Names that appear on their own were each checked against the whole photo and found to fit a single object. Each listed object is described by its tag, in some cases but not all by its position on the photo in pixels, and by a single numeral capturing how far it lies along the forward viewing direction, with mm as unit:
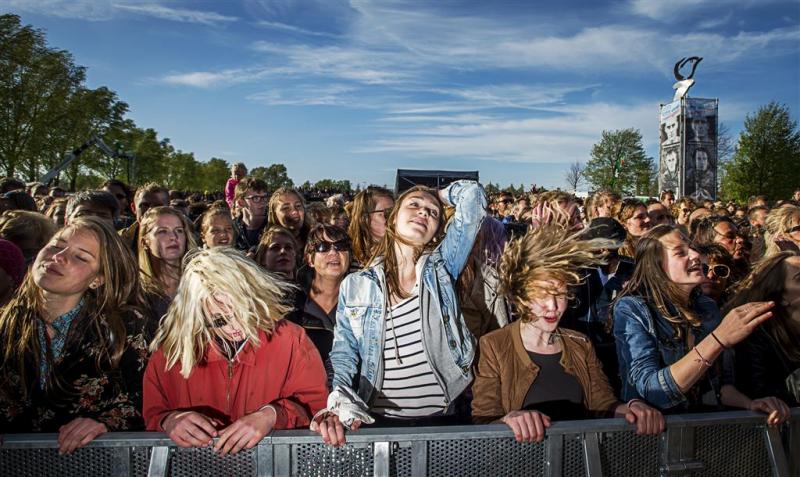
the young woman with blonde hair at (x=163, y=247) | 3598
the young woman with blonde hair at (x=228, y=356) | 2246
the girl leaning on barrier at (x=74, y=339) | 2252
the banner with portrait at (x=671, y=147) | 32406
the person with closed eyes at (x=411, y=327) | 2568
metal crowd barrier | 1881
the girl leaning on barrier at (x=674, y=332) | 2150
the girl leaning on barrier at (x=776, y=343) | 2607
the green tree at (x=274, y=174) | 102444
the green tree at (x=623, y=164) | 74062
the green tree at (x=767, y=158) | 44875
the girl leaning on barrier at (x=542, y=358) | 2398
